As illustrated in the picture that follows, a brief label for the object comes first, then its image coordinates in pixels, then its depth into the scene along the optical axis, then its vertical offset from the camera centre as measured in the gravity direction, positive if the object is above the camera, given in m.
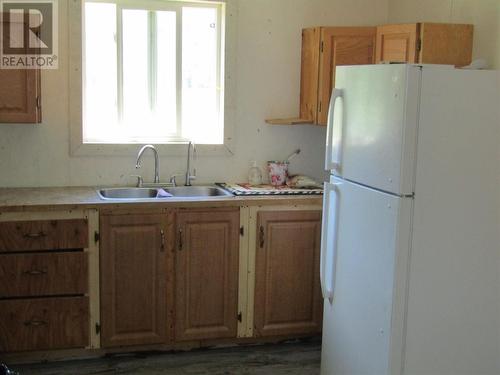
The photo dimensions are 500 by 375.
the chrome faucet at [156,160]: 3.63 -0.29
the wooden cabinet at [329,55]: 3.61 +0.37
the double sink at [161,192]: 3.59 -0.48
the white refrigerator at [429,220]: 2.23 -0.38
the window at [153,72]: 3.71 +0.25
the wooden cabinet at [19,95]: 3.20 +0.06
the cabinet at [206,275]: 3.25 -0.89
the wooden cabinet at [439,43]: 3.12 +0.39
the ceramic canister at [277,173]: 3.86 -0.36
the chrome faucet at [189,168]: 3.78 -0.35
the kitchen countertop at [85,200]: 3.09 -0.47
